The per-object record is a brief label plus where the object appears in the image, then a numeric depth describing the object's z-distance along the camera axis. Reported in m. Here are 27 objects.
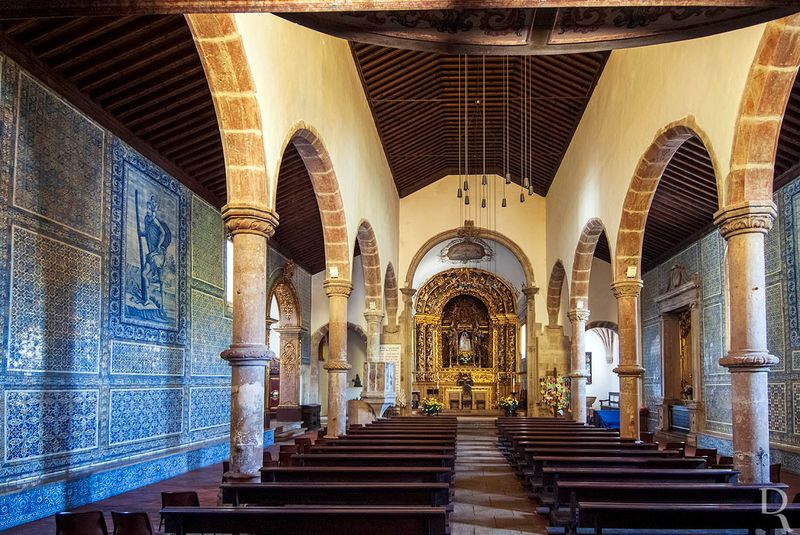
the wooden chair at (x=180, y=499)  6.20
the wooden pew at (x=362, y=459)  8.77
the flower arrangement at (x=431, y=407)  21.30
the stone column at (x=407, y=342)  23.42
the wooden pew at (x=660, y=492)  6.41
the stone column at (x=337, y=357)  13.96
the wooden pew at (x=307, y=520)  4.88
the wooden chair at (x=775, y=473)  8.34
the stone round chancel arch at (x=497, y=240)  23.83
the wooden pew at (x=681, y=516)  5.10
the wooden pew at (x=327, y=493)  6.24
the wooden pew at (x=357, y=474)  7.18
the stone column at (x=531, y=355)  23.61
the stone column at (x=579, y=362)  18.50
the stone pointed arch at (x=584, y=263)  17.16
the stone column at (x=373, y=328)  18.53
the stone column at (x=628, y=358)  13.73
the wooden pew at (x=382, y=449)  9.94
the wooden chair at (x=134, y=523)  5.40
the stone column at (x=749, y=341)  8.05
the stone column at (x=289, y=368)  22.77
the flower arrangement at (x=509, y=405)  23.45
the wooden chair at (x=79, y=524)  5.31
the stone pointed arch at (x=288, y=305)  21.86
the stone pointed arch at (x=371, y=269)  17.67
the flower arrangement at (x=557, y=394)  21.39
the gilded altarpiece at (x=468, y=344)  29.84
